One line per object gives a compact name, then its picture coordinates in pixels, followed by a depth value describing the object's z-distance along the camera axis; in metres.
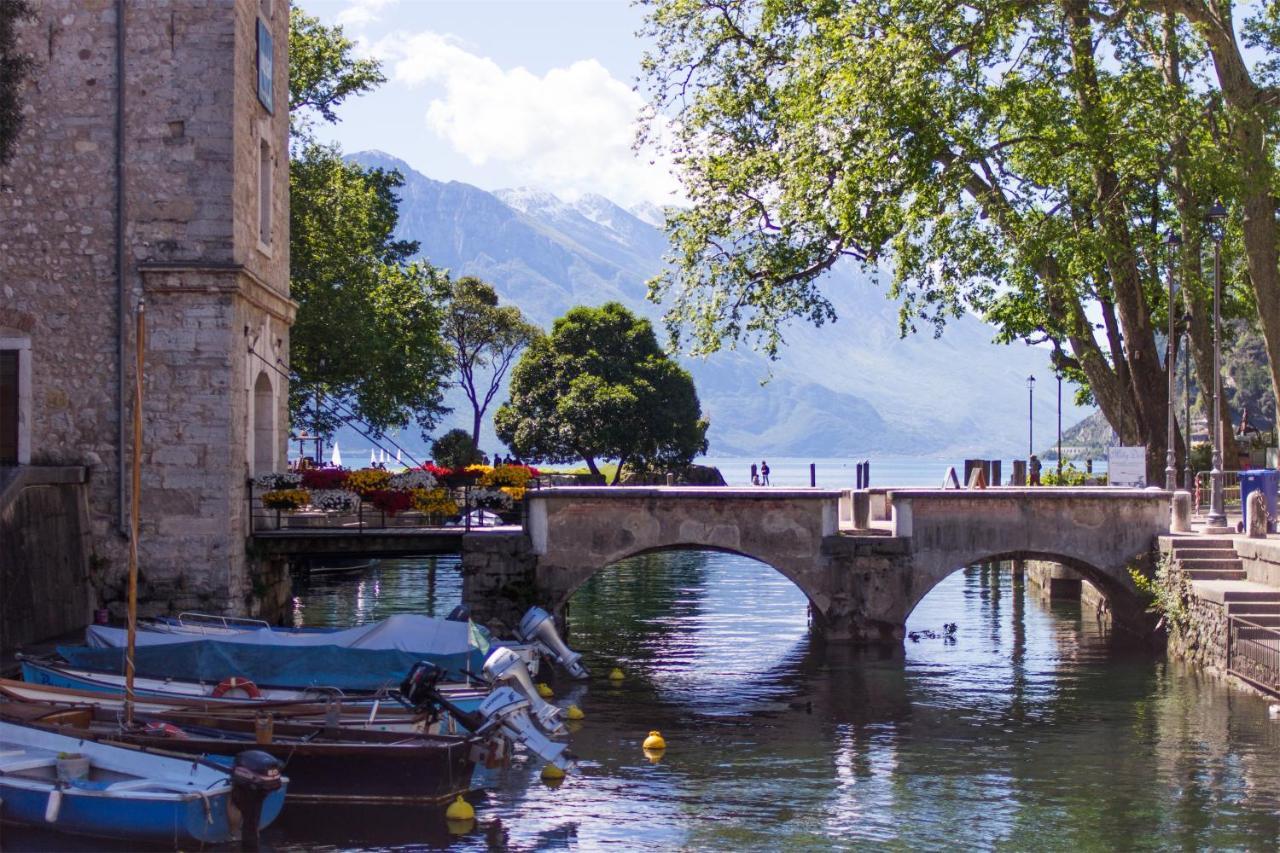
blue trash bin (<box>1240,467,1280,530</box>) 35.38
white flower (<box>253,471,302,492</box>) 32.44
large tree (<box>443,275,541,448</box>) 90.06
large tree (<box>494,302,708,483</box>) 81.69
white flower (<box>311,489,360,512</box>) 33.34
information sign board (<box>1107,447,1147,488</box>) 37.78
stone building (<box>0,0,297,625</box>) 30.73
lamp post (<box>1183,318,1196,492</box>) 40.78
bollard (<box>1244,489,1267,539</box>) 33.12
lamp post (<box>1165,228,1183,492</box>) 37.25
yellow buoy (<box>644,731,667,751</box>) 25.14
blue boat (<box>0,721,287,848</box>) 18.89
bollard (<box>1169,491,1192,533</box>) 34.69
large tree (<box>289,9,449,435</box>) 48.41
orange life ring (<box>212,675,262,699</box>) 23.66
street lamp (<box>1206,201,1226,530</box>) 34.99
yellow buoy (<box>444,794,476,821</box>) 20.84
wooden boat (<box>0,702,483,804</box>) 21.33
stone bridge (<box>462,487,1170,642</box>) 33.94
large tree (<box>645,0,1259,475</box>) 37.56
